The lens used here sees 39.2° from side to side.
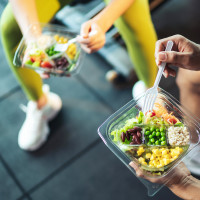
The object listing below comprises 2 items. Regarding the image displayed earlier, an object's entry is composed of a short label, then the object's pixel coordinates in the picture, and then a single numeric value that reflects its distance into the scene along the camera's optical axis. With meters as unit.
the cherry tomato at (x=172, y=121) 0.76
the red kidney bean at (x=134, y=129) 0.74
